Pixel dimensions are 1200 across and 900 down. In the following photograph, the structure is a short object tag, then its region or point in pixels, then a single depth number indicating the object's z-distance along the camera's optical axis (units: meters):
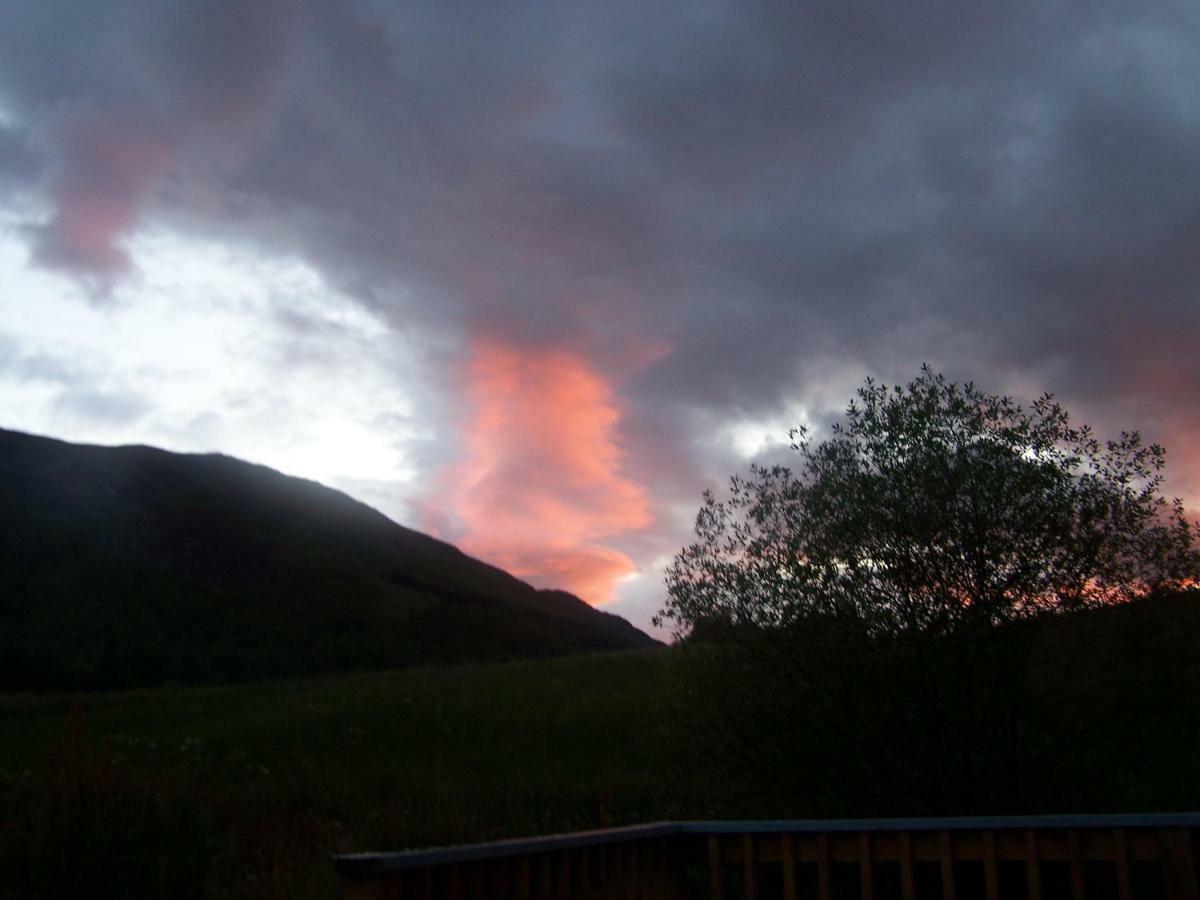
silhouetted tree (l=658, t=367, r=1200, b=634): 10.76
